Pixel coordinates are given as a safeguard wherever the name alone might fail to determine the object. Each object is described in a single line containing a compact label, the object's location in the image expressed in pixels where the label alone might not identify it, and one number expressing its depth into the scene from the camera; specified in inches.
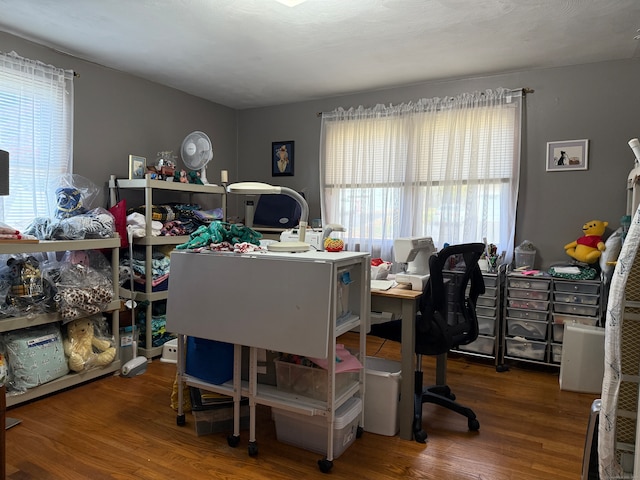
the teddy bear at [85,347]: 109.8
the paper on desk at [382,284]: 91.3
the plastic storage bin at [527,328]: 127.0
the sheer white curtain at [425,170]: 142.5
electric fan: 148.1
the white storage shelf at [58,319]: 98.0
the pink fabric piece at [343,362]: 79.1
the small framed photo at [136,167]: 135.1
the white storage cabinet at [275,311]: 74.5
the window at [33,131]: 114.9
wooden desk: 86.4
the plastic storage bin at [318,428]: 80.4
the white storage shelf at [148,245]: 131.2
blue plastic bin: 87.0
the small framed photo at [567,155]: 132.7
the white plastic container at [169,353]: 132.4
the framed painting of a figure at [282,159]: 184.2
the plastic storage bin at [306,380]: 80.0
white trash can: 88.0
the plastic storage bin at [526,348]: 126.9
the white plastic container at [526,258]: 138.8
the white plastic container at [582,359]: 112.9
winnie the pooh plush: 125.7
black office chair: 84.7
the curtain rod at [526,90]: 138.6
